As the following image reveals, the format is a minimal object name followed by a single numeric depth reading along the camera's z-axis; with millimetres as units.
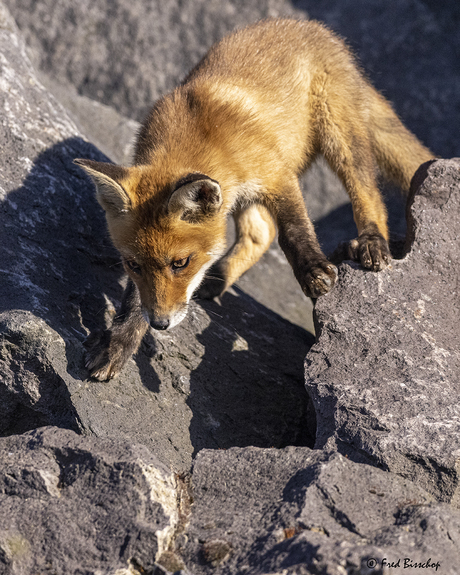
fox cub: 6469
